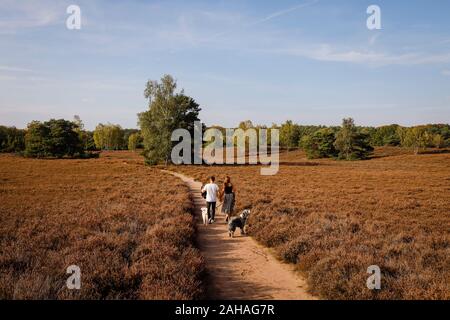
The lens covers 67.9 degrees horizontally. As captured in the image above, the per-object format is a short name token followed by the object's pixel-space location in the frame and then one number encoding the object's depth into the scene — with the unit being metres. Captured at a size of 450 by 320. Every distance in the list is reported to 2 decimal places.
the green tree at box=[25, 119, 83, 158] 76.06
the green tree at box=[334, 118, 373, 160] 91.56
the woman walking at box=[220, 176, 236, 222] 15.66
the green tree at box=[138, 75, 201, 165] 57.06
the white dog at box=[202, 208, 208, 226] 14.67
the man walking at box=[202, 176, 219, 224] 14.94
